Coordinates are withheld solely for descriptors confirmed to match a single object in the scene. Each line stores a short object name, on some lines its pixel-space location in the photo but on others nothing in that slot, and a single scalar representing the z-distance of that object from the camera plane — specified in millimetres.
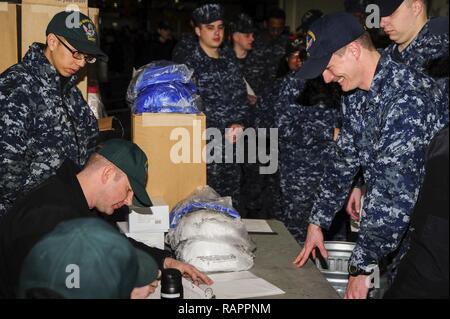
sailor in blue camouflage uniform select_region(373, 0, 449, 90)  2802
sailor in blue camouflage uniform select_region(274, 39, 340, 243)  3848
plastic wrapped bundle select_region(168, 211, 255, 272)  2365
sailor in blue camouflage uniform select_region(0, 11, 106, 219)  2732
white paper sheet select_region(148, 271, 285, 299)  2111
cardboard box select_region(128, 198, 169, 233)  2573
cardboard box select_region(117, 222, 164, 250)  2582
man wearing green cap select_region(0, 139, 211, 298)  1834
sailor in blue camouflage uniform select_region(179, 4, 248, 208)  4516
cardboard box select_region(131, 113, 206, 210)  2973
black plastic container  1995
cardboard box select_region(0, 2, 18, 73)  3496
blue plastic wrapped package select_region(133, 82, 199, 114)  3061
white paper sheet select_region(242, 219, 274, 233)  2966
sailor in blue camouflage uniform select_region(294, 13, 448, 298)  2104
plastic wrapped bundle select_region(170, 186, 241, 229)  2631
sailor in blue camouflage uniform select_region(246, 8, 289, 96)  5953
